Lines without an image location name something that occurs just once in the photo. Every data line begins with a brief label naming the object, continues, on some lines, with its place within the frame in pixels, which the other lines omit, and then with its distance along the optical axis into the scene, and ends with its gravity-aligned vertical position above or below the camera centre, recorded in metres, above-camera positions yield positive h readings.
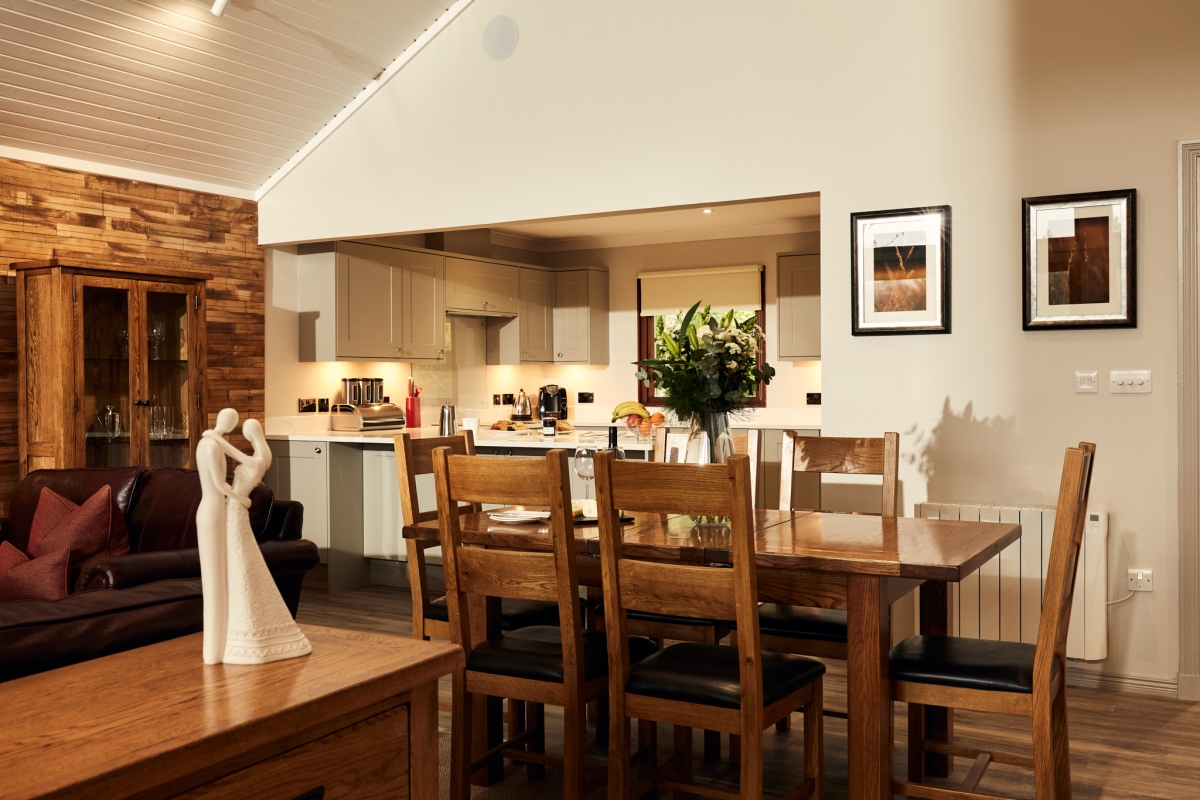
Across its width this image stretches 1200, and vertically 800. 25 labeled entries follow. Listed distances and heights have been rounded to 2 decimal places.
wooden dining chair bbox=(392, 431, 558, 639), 3.12 -0.64
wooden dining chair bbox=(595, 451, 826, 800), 2.27 -0.65
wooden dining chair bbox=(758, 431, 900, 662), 2.96 -0.34
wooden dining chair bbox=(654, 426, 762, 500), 3.59 -0.20
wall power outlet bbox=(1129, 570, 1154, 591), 3.78 -0.72
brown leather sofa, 1.79 -0.43
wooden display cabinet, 4.71 +0.16
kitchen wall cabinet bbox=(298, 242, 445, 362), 6.08 +0.58
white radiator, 3.76 -0.77
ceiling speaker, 5.09 +1.81
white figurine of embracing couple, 1.44 -0.27
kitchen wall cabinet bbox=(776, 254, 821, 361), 7.39 +0.63
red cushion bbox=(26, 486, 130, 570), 3.35 -0.46
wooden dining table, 2.39 -0.41
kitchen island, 5.79 -0.56
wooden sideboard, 1.09 -0.39
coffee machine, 8.31 -0.07
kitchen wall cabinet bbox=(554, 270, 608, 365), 8.19 +0.62
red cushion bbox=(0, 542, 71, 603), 3.13 -0.57
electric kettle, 8.11 -0.13
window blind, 7.77 +0.82
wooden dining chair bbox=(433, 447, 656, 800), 2.52 -0.57
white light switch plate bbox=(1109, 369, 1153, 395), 3.74 +0.03
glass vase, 2.90 -0.12
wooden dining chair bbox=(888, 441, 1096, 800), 2.33 -0.68
